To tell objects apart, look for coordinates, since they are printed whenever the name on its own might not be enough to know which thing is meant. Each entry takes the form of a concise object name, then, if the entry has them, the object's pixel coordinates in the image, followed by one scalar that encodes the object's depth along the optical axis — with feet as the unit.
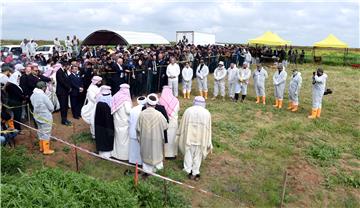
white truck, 91.15
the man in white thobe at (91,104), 27.30
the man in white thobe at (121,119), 24.39
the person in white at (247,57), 72.47
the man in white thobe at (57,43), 72.90
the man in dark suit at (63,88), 29.84
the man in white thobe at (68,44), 73.03
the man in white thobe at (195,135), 23.22
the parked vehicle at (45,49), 71.00
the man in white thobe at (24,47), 67.75
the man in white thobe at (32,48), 68.55
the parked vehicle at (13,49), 64.00
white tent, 72.59
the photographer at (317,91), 37.52
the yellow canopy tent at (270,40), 89.35
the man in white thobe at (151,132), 22.57
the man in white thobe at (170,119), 26.00
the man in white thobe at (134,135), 23.76
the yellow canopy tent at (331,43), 90.59
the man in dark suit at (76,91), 31.35
